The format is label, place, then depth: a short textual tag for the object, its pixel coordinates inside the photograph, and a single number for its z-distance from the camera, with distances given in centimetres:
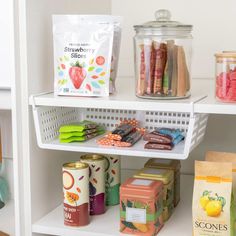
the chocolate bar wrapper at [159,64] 145
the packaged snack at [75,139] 153
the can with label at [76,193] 150
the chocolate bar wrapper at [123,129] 152
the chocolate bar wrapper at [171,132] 151
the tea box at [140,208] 144
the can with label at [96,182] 160
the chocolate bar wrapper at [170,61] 146
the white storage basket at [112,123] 142
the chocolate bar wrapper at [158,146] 144
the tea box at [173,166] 166
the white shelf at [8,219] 173
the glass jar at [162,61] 146
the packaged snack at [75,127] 153
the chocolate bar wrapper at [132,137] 149
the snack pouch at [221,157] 148
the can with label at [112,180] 170
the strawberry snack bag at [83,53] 149
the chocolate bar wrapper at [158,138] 146
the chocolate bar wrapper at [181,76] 146
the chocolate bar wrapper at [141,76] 148
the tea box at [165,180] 156
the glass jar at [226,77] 139
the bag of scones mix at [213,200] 137
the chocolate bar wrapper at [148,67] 147
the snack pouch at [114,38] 148
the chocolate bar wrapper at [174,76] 146
